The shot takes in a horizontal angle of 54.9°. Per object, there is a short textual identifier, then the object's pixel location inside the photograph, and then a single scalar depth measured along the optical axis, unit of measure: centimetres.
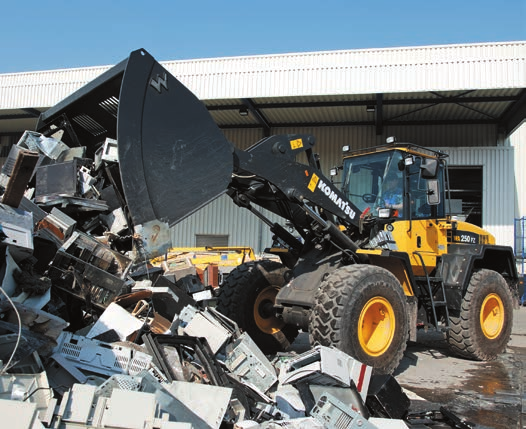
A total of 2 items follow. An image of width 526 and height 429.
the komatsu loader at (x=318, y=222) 422
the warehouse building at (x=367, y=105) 1451
